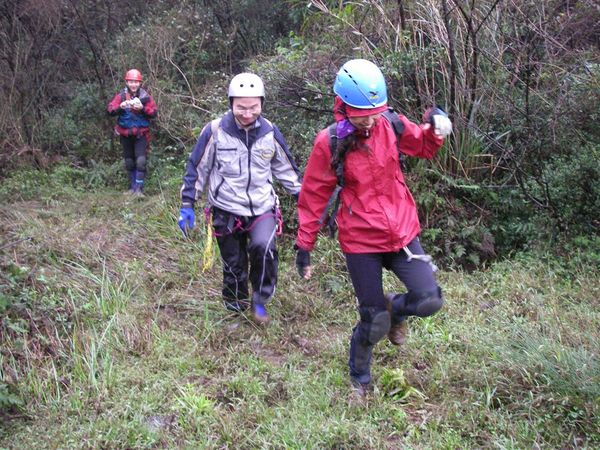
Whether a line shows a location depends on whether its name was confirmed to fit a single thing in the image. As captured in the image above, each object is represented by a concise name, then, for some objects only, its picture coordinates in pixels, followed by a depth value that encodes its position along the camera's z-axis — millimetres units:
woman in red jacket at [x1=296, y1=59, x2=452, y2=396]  3596
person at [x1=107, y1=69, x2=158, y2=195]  8844
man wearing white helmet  4668
